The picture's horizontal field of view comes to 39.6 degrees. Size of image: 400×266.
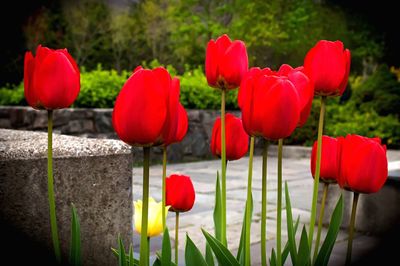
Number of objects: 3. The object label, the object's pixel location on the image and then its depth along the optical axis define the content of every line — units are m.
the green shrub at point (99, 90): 7.80
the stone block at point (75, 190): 1.47
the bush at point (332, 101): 7.96
